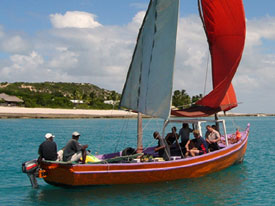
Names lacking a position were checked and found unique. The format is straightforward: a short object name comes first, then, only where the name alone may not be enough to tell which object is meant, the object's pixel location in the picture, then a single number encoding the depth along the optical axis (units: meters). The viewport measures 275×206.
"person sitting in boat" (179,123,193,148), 19.45
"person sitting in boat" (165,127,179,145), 19.44
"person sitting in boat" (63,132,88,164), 15.37
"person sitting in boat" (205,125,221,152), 19.48
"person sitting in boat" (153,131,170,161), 17.23
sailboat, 15.27
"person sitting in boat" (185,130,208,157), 17.94
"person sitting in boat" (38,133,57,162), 15.08
